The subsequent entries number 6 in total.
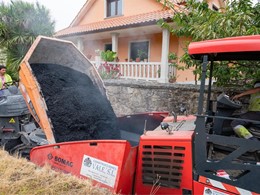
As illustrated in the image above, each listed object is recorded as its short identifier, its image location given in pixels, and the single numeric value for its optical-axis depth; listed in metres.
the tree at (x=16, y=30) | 10.74
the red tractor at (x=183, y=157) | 2.17
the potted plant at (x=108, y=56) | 10.97
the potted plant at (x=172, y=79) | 9.42
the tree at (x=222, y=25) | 3.81
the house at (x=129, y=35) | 10.11
